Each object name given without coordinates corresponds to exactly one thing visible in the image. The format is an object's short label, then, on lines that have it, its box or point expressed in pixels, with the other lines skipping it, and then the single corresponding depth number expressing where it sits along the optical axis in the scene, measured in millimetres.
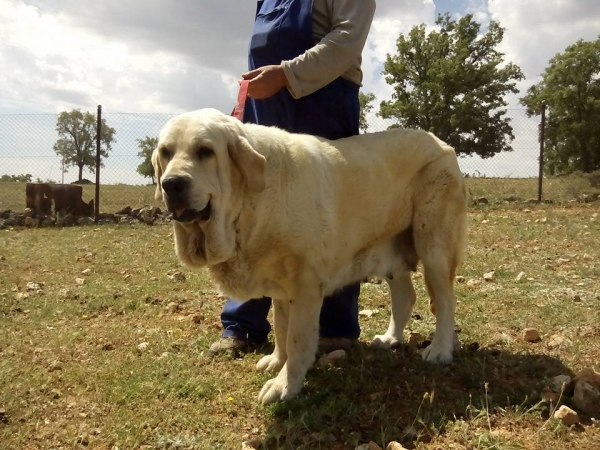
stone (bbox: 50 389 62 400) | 2777
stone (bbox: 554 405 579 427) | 2277
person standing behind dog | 3088
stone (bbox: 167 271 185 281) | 5473
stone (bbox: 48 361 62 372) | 3118
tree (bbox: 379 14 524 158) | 30078
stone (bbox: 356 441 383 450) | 2184
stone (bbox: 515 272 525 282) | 5035
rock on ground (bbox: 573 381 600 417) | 2412
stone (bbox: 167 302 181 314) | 4398
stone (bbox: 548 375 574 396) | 2590
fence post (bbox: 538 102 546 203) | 11953
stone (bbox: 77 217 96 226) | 10461
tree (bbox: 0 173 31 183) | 12055
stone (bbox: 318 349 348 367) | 3205
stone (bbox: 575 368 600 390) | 2600
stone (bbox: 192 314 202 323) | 4102
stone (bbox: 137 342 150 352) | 3457
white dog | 2539
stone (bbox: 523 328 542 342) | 3439
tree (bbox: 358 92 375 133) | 28188
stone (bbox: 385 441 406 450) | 2123
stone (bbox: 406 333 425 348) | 3506
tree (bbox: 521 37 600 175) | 28969
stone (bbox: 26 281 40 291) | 5117
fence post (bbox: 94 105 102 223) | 10742
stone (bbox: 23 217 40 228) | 10211
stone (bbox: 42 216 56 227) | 10291
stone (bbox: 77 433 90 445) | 2338
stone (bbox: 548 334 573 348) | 3292
